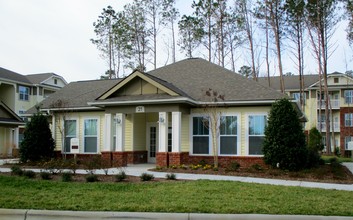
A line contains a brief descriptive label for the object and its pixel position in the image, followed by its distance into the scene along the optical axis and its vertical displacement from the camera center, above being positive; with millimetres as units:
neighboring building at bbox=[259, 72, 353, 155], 46844 +3715
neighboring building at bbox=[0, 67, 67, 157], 44188 +5127
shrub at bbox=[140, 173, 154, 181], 13100 -1520
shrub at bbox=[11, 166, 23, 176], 14258 -1444
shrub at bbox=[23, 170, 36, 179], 13719 -1488
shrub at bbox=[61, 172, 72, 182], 12716 -1477
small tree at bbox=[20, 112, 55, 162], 21375 -509
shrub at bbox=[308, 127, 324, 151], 37912 -605
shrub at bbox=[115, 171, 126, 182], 12848 -1500
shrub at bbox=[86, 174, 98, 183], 12711 -1527
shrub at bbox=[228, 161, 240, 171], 16830 -1521
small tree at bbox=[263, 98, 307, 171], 16547 -380
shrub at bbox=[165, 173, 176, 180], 13508 -1566
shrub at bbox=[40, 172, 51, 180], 13260 -1495
